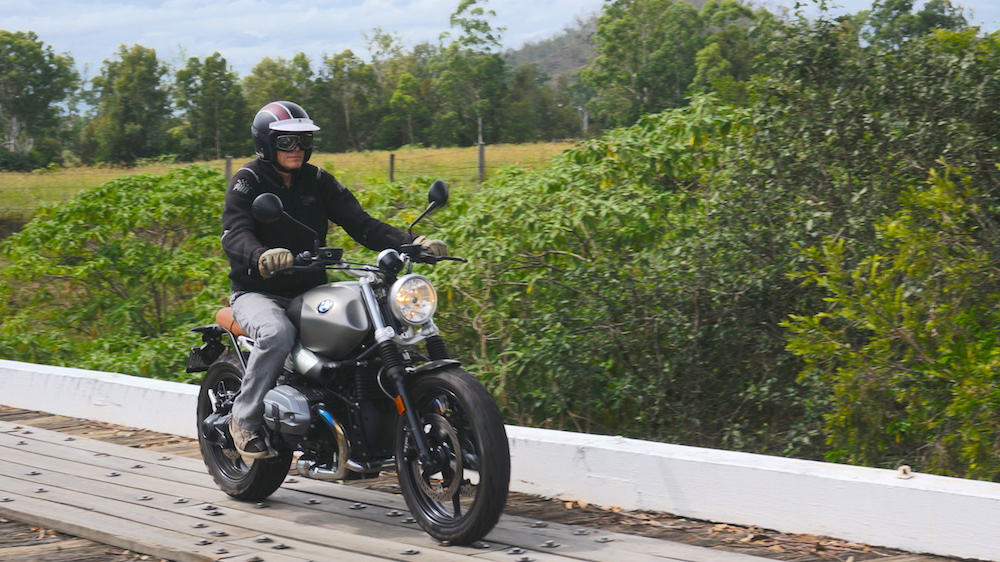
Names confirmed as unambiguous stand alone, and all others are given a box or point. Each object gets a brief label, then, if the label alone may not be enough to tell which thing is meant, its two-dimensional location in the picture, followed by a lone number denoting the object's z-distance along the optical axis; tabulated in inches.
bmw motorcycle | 187.0
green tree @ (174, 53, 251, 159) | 2962.6
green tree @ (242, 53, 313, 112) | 3454.7
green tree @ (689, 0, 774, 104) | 3100.4
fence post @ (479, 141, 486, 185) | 1025.5
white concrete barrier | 179.3
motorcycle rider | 205.5
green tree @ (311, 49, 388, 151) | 3289.9
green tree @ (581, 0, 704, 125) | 3503.9
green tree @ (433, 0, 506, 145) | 3373.5
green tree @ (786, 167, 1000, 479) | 247.8
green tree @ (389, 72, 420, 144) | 3380.9
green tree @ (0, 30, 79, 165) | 3629.4
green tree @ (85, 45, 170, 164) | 3021.7
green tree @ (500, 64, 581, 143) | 3302.2
